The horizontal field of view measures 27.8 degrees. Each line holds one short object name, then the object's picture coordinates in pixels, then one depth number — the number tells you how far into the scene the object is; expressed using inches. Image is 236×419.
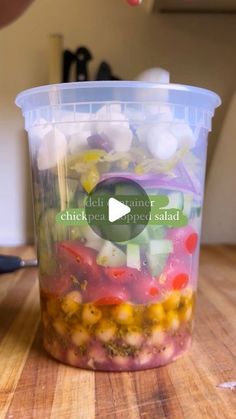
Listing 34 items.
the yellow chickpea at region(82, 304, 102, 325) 15.2
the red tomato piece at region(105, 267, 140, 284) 15.0
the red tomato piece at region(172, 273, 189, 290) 15.9
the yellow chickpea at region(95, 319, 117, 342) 15.1
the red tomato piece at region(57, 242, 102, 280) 15.0
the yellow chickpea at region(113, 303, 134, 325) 15.1
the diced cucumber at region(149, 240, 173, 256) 15.1
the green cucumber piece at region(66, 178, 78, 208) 15.1
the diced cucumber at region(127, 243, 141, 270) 14.9
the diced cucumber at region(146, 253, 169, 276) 15.2
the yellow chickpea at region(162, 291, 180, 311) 15.8
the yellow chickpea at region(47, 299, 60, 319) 16.0
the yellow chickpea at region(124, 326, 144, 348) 15.2
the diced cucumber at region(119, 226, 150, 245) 14.9
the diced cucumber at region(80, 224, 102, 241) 15.0
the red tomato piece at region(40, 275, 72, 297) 15.6
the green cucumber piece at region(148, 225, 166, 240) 15.1
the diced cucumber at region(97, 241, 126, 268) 14.9
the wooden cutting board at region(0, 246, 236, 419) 12.8
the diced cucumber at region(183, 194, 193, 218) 15.8
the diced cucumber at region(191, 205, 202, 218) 16.3
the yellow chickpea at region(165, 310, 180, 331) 15.8
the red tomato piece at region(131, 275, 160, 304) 15.2
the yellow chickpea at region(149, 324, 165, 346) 15.5
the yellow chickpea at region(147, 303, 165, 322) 15.4
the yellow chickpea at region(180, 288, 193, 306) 16.4
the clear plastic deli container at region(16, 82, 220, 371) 14.9
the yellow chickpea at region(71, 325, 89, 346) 15.3
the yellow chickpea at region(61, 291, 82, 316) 15.4
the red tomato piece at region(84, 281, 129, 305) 15.1
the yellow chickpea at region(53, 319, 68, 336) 15.8
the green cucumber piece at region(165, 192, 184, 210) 15.3
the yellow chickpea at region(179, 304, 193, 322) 16.4
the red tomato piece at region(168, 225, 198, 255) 15.6
